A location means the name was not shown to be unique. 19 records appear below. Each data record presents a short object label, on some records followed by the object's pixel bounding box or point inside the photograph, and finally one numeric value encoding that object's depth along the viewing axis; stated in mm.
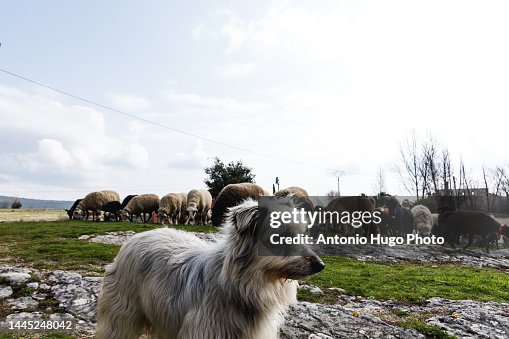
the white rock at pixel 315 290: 7999
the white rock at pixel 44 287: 7061
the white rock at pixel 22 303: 6359
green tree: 35438
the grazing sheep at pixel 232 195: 19984
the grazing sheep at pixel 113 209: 29453
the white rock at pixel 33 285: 7032
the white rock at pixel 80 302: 6540
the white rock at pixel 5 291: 6728
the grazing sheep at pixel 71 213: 31159
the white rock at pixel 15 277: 7173
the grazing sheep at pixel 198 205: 26406
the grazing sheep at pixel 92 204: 30103
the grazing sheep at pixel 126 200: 34203
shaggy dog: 3629
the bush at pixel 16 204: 54256
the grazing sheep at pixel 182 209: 28523
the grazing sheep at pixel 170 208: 27031
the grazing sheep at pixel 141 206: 28875
